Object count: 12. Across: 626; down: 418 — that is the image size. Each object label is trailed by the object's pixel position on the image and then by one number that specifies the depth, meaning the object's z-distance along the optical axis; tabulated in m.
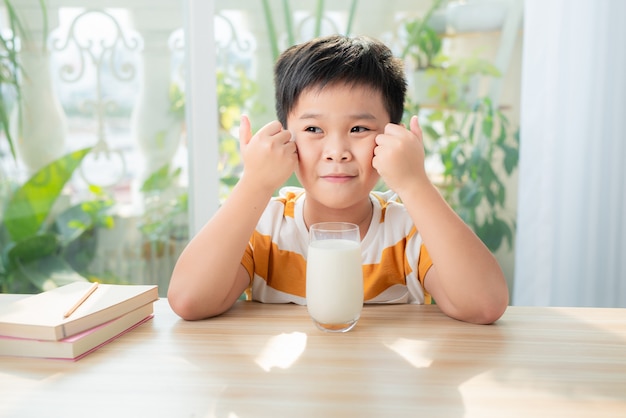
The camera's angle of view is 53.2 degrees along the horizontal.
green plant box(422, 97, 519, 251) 2.61
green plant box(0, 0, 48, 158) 2.50
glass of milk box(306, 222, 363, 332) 0.97
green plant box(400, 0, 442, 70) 2.54
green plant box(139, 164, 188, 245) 2.68
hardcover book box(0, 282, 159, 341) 0.89
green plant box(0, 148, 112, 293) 2.57
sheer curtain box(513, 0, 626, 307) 2.31
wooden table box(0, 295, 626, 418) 0.73
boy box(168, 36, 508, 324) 1.08
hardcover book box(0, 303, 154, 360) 0.88
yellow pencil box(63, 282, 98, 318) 0.93
